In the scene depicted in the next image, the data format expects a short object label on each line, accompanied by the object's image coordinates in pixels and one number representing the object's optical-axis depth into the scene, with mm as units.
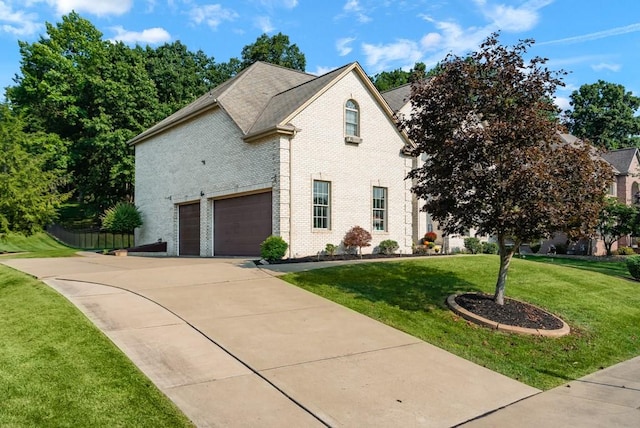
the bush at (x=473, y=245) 23156
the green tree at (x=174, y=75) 41281
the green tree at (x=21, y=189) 22955
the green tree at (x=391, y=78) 51644
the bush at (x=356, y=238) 18178
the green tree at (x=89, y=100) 34312
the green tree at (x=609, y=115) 57344
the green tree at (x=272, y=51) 52562
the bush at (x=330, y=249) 17688
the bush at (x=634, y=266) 16578
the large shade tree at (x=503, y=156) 8859
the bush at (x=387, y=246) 19531
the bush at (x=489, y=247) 23391
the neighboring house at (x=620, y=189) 34594
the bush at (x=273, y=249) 15523
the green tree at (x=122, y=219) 26000
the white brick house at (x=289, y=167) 17438
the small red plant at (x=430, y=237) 23609
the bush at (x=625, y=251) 31469
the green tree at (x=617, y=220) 27880
